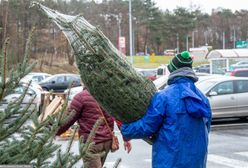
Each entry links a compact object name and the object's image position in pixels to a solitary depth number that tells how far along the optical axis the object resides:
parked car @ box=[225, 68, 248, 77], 26.33
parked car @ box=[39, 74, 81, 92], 34.97
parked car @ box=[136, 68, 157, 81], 36.47
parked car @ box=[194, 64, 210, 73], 45.82
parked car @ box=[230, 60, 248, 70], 35.88
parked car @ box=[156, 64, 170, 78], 32.12
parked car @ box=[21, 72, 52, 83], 36.44
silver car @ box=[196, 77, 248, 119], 16.52
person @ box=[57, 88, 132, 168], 5.81
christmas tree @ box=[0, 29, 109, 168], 2.72
